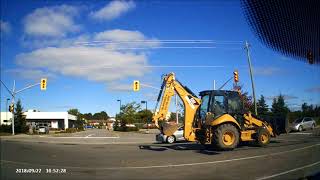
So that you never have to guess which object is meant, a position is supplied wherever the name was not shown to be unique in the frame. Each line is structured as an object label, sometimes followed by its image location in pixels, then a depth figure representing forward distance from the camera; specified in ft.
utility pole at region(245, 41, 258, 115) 98.24
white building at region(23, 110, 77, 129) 245.99
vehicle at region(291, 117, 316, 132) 98.08
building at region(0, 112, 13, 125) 239.58
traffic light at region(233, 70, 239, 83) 87.44
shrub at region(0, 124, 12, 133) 150.19
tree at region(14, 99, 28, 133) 152.33
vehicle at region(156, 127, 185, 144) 63.85
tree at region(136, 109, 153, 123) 242.22
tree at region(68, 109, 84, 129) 319.11
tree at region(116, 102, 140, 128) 204.27
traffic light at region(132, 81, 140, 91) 95.01
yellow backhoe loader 42.01
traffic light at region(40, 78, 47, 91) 98.41
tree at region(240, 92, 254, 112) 136.85
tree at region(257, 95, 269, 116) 169.89
